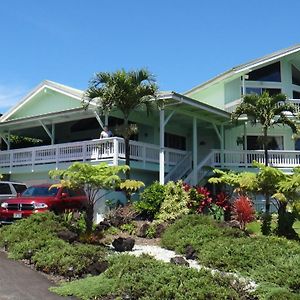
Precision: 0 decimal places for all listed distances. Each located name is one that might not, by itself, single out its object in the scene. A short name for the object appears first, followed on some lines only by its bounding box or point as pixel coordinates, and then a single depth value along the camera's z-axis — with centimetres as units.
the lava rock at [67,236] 1190
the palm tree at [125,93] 1914
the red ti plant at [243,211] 1548
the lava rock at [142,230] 1565
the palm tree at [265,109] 2267
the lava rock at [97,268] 944
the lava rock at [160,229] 1554
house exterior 2192
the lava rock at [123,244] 1241
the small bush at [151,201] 1820
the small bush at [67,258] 952
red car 1639
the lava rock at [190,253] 1159
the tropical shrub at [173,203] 1762
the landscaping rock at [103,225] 1508
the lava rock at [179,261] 976
